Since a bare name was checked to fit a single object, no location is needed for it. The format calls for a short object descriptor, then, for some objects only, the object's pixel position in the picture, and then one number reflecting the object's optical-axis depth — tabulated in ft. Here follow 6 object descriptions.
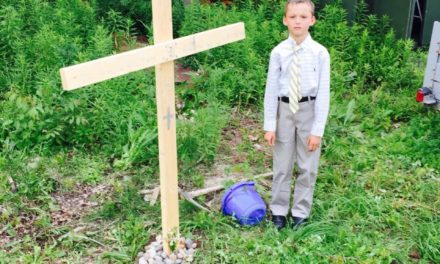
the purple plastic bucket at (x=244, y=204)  12.69
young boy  11.59
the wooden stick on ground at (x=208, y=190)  13.98
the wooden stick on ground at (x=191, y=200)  13.42
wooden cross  8.96
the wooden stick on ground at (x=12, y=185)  14.02
